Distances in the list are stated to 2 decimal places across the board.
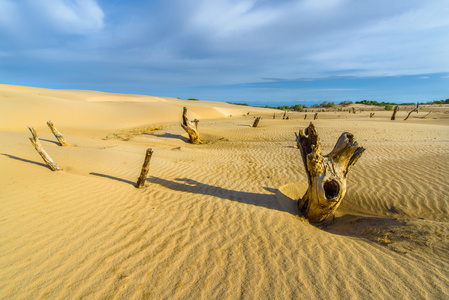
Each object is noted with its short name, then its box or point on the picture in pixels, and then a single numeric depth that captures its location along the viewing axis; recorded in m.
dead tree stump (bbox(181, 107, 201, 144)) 14.18
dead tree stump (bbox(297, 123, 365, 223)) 4.57
